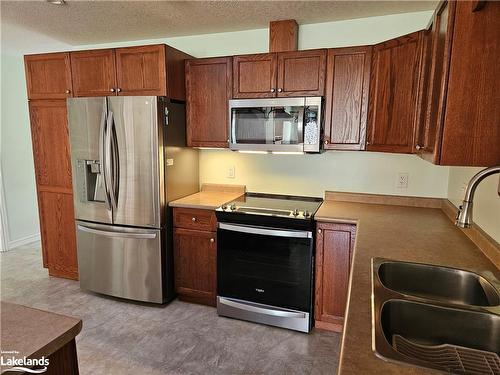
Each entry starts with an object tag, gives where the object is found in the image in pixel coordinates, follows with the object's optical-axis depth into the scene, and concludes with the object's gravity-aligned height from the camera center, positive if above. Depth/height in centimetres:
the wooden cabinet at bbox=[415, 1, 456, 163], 115 +25
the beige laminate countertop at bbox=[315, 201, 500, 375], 84 -53
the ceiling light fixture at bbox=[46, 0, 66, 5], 231 +98
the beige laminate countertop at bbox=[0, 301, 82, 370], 82 -51
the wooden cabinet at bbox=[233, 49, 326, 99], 251 +54
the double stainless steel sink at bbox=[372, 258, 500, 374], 97 -59
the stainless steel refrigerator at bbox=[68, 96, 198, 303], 261 -39
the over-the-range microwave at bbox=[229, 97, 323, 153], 248 +13
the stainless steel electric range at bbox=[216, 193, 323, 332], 241 -93
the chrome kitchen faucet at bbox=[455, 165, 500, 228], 107 -19
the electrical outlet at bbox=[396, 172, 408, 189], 269 -31
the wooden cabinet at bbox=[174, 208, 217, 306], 274 -101
